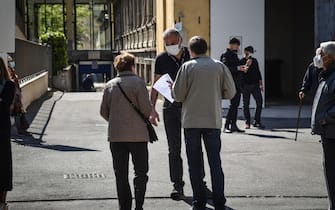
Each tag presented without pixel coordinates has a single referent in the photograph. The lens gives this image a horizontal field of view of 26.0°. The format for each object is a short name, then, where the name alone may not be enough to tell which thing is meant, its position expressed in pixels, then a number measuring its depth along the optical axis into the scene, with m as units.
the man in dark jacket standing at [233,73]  15.19
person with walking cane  12.70
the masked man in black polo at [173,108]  8.80
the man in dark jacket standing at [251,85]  16.81
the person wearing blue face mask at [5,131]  7.62
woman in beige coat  7.66
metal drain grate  10.38
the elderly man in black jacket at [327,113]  7.44
